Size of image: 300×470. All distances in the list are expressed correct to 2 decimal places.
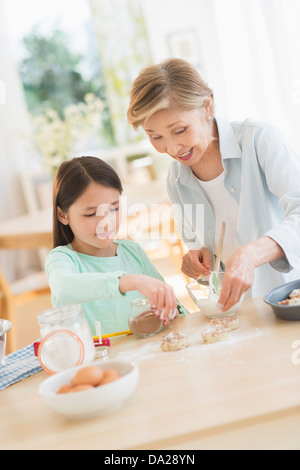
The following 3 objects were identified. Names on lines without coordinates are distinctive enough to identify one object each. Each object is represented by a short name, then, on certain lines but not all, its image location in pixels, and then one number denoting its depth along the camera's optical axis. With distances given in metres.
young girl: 1.71
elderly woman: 1.66
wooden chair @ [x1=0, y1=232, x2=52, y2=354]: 3.69
